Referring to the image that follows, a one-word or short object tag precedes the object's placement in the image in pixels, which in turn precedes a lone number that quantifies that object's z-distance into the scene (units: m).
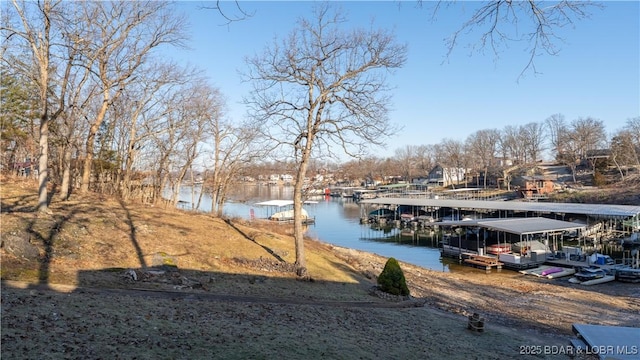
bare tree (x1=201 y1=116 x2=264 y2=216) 32.09
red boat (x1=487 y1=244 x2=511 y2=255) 32.88
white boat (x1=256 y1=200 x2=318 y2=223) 52.59
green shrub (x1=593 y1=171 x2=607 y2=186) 74.46
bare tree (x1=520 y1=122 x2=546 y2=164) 114.12
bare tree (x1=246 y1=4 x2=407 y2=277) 14.39
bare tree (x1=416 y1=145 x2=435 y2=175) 143.91
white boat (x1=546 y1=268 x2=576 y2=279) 27.91
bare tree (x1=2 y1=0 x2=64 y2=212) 13.41
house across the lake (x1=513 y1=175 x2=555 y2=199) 72.94
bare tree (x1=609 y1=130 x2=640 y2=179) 70.98
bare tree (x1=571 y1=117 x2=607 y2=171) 99.81
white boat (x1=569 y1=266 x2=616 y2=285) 25.80
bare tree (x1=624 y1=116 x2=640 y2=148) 78.06
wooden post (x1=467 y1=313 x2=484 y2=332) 11.12
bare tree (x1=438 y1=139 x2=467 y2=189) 113.05
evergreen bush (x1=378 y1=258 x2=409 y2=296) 14.88
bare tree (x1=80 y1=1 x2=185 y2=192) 16.73
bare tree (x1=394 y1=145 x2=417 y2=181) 138.50
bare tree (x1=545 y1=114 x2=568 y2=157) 107.94
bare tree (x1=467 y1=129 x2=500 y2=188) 116.12
